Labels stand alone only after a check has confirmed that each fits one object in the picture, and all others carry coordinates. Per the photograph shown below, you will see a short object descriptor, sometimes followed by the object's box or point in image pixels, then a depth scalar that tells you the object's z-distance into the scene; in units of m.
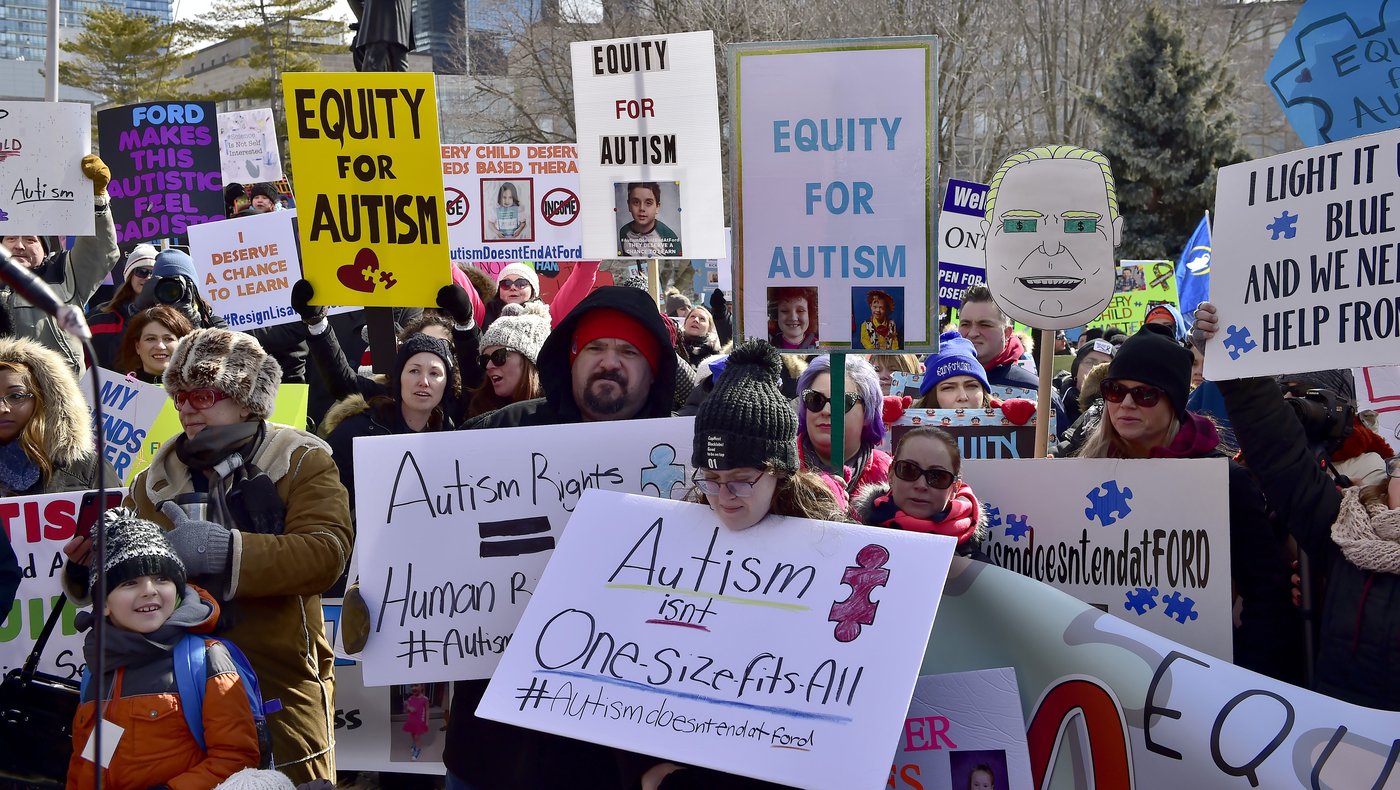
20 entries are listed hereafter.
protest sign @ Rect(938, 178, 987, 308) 9.40
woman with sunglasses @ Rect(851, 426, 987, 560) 3.34
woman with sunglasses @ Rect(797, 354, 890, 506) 4.53
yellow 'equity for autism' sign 4.66
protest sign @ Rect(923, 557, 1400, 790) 3.03
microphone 1.81
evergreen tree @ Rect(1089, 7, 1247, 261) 27.72
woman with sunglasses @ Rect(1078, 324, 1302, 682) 3.82
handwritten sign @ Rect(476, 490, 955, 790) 2.71
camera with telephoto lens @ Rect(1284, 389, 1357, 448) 4.15
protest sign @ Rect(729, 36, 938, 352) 3.99
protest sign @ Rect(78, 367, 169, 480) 5.63
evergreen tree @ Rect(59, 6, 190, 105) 42.97
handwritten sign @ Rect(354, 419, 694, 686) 3.46
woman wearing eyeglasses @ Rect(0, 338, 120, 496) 4.63
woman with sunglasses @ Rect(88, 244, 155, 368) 7.49
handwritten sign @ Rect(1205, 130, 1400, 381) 3.97
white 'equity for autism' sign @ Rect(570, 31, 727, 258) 6.34
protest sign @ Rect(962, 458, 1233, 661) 3.80
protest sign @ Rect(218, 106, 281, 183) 13.41
